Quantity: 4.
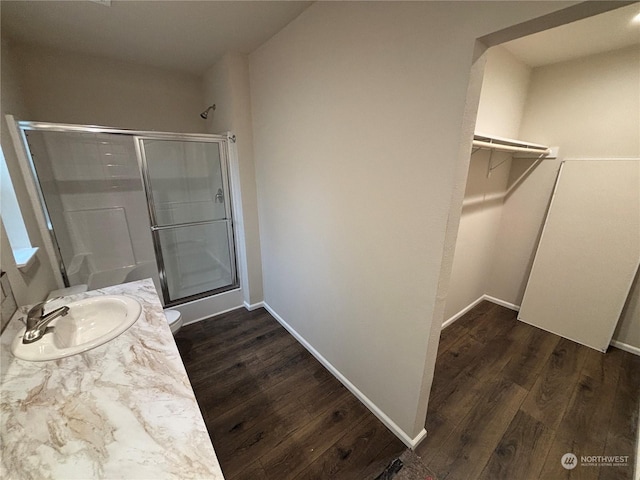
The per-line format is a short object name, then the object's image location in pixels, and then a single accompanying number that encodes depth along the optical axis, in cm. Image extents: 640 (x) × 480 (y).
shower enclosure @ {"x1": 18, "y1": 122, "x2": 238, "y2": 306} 216
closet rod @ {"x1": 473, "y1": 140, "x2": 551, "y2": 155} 155
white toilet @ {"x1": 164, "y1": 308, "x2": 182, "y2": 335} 189
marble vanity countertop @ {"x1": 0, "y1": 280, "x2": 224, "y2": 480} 56
